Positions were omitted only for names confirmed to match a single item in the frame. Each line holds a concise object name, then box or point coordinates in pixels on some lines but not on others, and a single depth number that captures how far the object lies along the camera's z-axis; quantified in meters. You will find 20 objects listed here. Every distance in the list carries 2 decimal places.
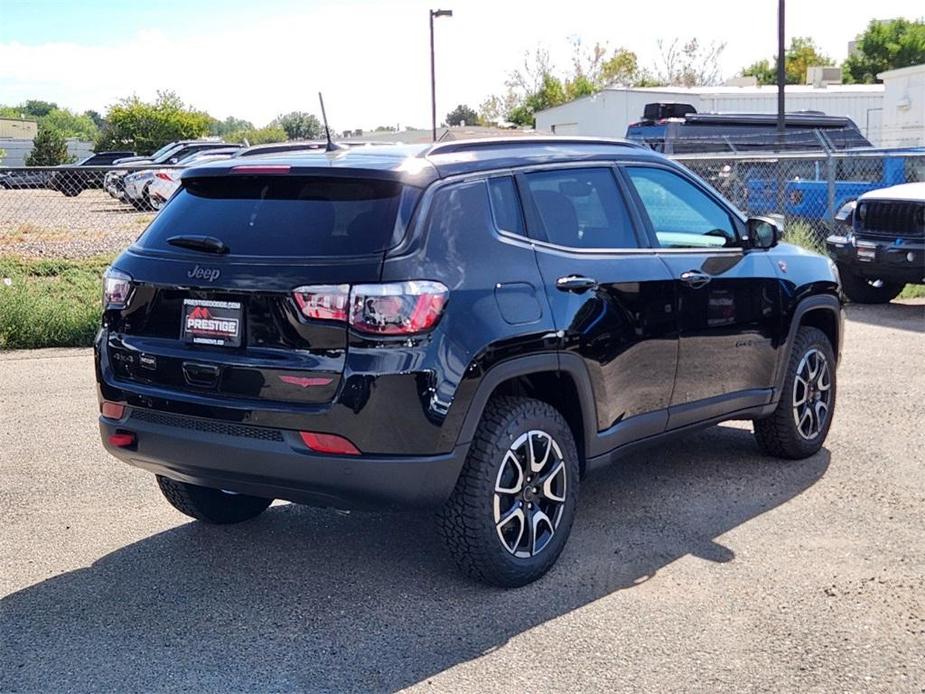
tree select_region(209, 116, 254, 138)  131.30
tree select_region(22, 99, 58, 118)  147.88
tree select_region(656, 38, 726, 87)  77.88
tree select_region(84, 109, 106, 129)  156.38
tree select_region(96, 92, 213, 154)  54.47
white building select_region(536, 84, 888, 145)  41.78
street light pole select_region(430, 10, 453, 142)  33.97
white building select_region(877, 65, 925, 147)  37.28
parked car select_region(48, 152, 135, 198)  12.66
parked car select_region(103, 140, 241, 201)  30.53
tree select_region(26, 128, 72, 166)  46.16
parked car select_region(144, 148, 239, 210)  21.42
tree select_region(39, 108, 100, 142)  126.85
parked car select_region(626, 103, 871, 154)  24.67
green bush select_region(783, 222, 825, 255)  14.30
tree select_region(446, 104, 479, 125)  89.88
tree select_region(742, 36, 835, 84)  81.12
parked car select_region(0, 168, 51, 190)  33.27
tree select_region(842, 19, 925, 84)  74.06
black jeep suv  4.23
